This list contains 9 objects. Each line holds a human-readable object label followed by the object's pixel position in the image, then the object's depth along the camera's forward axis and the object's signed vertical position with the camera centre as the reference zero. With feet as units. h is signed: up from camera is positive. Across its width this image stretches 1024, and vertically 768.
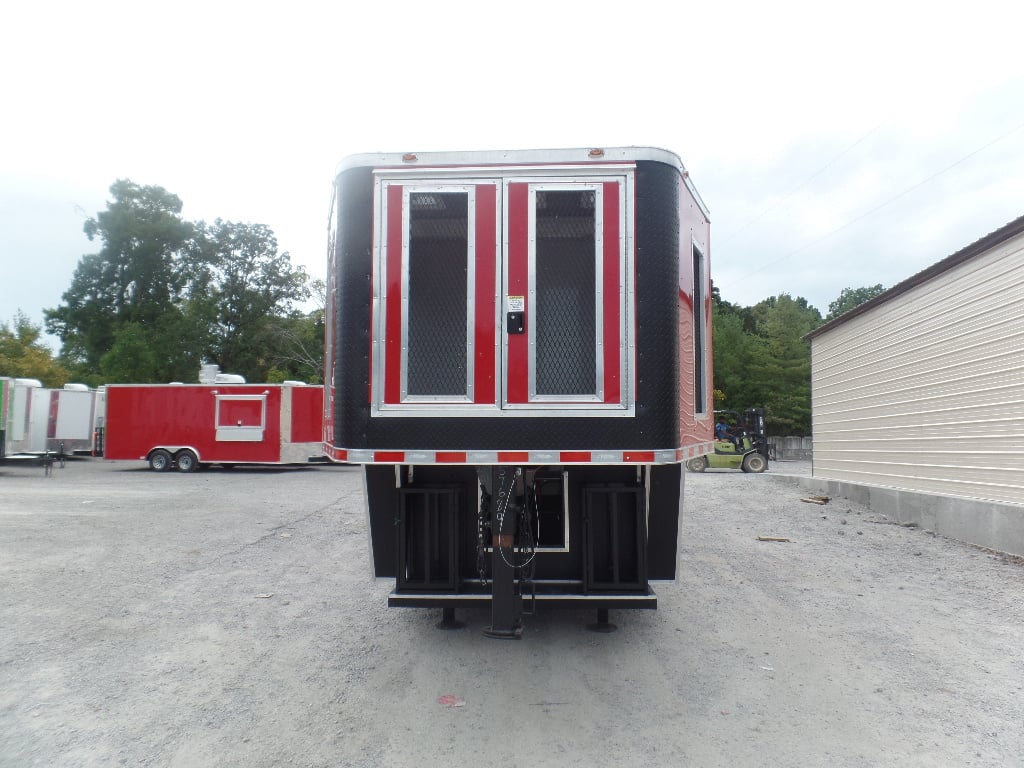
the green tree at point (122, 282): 146.30 +29.09
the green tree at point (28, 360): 121.70 +10.52
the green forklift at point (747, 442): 76.43 -2.01
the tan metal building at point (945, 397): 28.19 +1.36
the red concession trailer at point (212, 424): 65.72 -0.23
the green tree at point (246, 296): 143.13 +26.80
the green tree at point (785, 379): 136.77 +8.91
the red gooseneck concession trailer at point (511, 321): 13.80 +2.02
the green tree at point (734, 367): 140.15 +11.46
